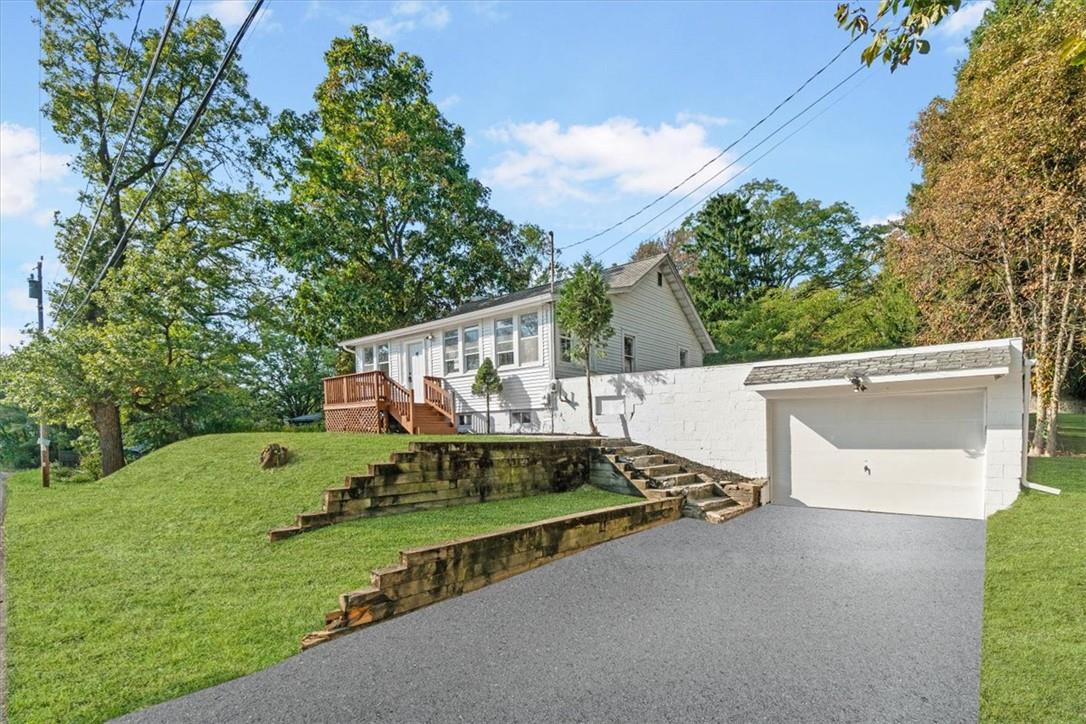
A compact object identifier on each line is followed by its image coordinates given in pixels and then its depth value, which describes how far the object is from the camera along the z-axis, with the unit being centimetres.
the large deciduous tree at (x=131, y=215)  1422
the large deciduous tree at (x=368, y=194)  2170
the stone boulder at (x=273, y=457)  898
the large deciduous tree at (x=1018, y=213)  960
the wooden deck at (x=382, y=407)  1358
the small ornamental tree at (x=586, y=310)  1216
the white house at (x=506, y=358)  1352
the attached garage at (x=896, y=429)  739
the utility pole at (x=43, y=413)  1372
